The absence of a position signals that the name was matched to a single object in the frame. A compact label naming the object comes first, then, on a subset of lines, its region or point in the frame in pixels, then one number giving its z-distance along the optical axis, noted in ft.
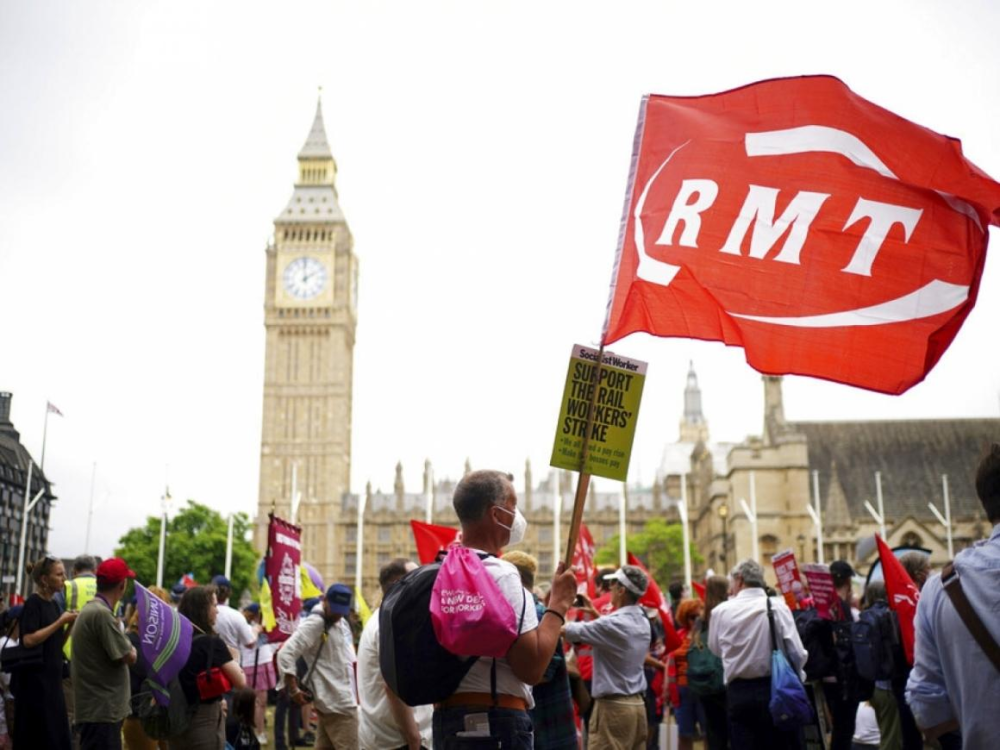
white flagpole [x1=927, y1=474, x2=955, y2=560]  171.57
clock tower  296.71
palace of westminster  211.20
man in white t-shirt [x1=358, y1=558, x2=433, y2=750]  20.75
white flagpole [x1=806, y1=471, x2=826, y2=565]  158.50
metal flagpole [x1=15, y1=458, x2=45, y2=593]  92.30
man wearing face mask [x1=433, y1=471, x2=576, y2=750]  11.94
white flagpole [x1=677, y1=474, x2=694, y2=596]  127.79
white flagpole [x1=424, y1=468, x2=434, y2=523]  175.94
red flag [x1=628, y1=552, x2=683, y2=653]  33.44
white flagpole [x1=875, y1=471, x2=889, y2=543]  175.99
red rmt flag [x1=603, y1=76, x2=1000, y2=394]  17.80
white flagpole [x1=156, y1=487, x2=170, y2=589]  150.34
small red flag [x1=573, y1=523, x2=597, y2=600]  50.78
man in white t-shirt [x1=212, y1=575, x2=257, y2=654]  32.91
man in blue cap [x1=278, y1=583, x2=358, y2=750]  26.66
